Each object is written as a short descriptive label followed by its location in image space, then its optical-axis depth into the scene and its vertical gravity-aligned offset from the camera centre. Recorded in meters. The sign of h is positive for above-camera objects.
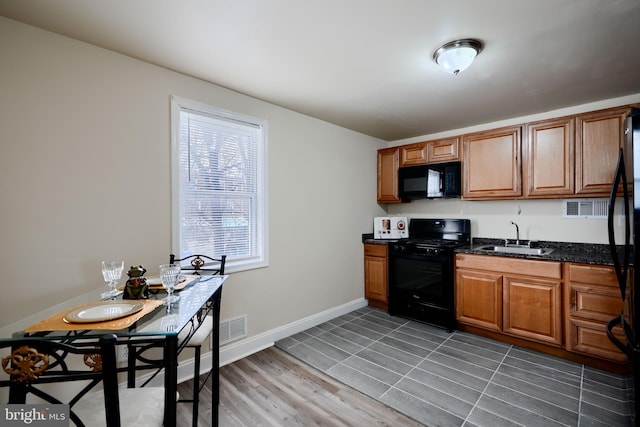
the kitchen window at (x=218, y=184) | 2.36 +0.28
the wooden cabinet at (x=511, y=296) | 2.62 -0.78
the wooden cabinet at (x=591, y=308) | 2.32 -0.75
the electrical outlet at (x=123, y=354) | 1.94 -0.91
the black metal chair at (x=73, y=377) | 0.85 -0.48
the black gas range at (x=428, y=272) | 3.22 -0.66
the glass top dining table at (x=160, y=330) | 1.07 -0.42
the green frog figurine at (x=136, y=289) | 1.50 -0.37
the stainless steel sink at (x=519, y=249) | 3.00 -0.37
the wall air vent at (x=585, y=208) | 2.83 +0.07
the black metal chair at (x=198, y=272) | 1.66 -0.44
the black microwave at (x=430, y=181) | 3.51 +0.44
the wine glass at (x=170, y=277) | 1.53 -0.32
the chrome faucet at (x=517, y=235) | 3.32 -0.22
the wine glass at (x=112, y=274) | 1.55 -0.31
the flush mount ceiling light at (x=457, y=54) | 1.84 +1.04
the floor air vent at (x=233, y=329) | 2.56 -1.00
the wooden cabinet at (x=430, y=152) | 3.53 +0.81
